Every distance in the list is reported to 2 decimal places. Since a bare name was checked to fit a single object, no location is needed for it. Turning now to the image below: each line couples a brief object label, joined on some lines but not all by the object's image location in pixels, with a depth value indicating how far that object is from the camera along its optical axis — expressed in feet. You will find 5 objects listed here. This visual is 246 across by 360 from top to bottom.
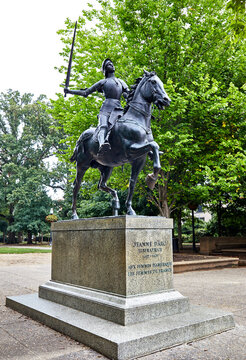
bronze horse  20.95
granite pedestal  15.46
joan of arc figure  22.71
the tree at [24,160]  148.25
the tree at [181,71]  50.85
